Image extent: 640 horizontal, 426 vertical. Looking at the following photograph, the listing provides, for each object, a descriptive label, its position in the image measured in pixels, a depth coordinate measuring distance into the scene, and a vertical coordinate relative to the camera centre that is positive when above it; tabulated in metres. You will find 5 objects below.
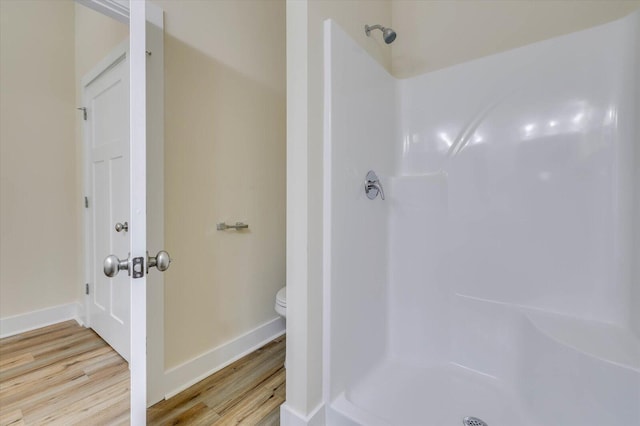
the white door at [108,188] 1.09 +0.09
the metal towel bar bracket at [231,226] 1.72 -0.11
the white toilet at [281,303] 1.77 -0.61
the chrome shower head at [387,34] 1.47 +0.94
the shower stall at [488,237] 1.24 -0.15
